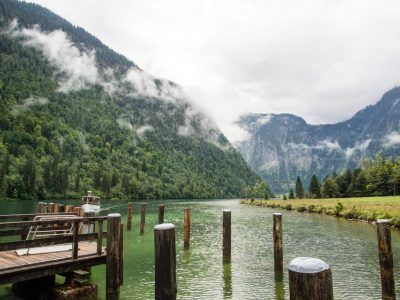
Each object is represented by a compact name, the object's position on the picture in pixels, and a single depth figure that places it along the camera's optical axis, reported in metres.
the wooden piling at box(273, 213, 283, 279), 18.08
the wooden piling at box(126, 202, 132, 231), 37.04
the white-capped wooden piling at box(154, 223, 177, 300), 8.06
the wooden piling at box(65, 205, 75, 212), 22.29
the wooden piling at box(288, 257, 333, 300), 4.18
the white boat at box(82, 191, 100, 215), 28.11
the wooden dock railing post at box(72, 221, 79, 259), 13.03
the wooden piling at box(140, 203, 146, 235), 34.10
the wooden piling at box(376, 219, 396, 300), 13.52
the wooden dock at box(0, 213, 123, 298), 11.52
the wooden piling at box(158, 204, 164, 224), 30.09
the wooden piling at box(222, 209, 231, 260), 21.16
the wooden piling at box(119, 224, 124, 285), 14.68
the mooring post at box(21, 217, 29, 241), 14.67
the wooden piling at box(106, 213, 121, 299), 13.43
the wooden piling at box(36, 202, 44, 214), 27.41
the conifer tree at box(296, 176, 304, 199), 137.50
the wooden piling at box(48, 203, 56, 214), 25.81
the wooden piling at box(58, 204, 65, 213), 23.85
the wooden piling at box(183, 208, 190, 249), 25.70
